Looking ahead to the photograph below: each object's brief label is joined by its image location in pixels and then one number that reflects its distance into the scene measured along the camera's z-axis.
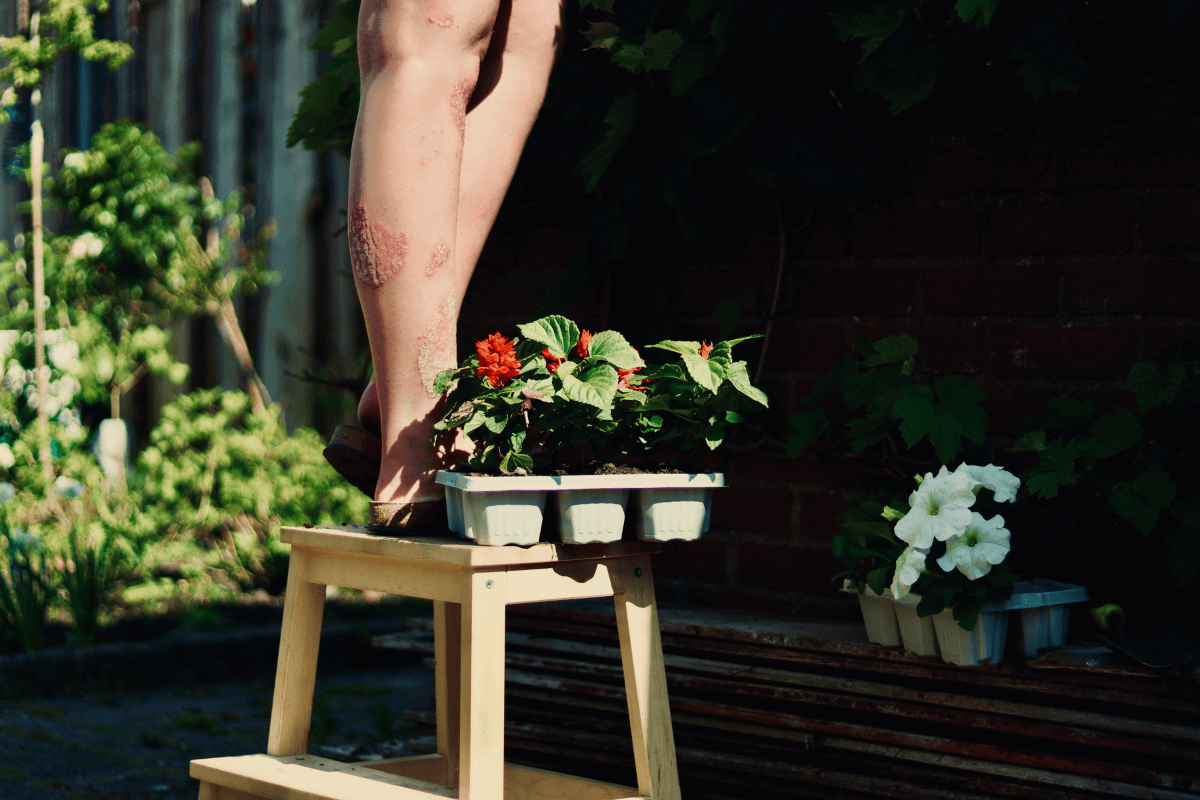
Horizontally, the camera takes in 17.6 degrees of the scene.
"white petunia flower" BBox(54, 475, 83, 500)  7.03
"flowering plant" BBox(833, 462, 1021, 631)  4.00
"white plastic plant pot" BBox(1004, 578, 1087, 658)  4.04
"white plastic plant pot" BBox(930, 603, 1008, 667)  4.04
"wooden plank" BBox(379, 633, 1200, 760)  3.99
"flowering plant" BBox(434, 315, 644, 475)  3.95
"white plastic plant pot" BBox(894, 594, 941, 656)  4.09
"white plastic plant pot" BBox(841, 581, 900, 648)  4.15
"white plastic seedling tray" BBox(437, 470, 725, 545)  3.92
